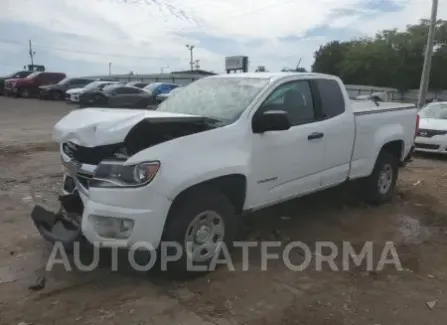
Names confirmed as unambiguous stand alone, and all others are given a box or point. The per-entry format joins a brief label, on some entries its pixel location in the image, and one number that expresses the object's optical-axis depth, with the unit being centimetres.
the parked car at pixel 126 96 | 2403
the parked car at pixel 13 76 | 3434
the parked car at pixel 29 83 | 3192
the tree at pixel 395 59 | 5362
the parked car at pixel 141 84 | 3302
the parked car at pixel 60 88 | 3031
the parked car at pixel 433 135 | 1177
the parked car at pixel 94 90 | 2236
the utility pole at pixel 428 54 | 2155
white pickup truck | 375
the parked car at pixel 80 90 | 2739
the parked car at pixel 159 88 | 2997
